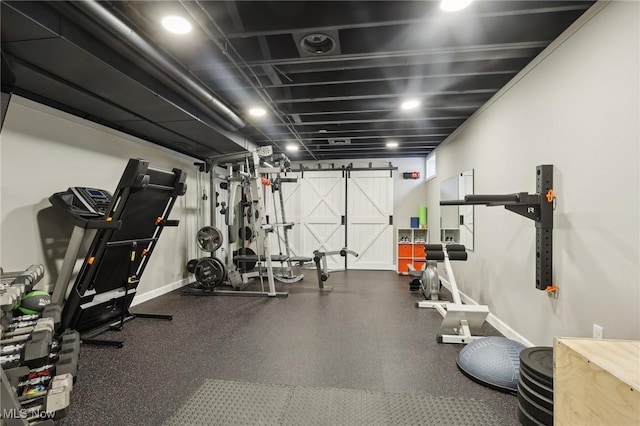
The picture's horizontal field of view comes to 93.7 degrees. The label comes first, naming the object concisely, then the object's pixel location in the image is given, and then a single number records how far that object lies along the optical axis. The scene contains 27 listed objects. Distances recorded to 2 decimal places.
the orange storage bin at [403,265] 6.62
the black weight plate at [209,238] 4.96
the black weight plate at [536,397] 1.65
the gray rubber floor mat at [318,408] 1.85
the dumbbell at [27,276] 2.04
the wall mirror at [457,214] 4.30
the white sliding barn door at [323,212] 7.32
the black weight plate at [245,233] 6.03
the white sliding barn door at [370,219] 7.21
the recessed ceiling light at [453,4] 1.95
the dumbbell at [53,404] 1.63
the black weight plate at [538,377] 1.66
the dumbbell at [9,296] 1.50
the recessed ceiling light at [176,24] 2.11
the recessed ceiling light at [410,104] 3.71
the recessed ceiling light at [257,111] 3.95
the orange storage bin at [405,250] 6.64
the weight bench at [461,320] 2.96
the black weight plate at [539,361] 1.68
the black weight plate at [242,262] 5.81
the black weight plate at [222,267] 4.79
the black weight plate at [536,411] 1.65
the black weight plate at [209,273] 4.77
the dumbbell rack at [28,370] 1.45
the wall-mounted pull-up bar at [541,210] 2.34
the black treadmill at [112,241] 2.73
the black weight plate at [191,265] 5.14
